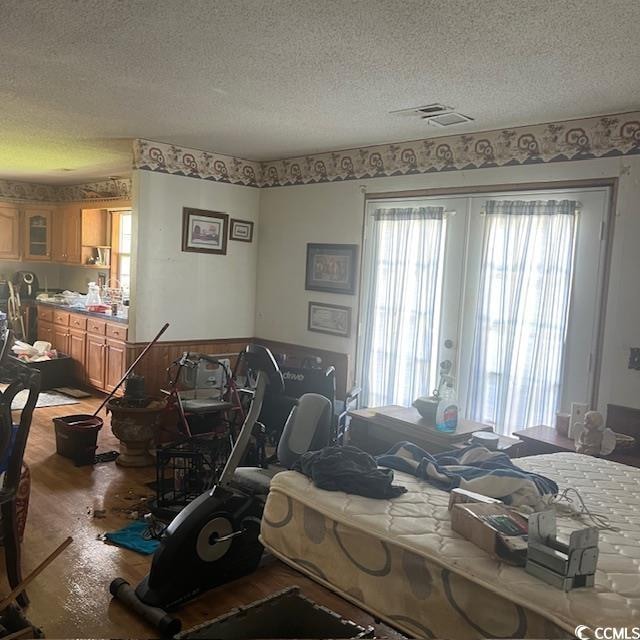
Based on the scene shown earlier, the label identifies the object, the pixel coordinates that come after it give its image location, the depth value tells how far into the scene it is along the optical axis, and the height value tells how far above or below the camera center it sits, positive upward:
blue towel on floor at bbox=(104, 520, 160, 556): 3.33 -1.56
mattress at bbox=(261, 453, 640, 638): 1.61 -0.86
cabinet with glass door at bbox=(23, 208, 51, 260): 8.69 +0.13
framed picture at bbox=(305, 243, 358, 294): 5.43 -0.07
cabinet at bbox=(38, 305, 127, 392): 6.24 -1.06
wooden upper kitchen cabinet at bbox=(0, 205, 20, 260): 8.49 +0.12
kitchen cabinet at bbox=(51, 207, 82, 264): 8.29 +0.13
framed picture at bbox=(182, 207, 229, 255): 5.73 +0.20
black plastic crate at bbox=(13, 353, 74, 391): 6.96 -1.41
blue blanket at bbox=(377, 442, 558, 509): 2.29 -0.81
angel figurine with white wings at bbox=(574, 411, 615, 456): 3.46 -0.89
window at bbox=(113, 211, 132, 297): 7.96 +0.06
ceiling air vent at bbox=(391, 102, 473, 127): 3.90 +0.96
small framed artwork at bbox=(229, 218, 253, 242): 6.12 +0.24
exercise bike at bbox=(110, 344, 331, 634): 2.75 -1.24
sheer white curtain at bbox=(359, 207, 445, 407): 4.80 -0.32
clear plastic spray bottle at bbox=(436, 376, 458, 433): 3.75 -0.89
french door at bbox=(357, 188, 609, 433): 3.99 -0.24
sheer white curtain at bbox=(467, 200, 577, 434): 4.08 -0.28
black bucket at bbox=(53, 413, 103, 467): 4.66 -1.43
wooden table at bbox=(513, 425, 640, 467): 3.49 -0.99
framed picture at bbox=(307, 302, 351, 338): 5.48 -0.52
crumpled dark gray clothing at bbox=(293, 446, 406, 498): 2.23 -0.77
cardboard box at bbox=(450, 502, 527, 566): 1.77 -0.76
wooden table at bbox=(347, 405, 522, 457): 3.67 -1.01
